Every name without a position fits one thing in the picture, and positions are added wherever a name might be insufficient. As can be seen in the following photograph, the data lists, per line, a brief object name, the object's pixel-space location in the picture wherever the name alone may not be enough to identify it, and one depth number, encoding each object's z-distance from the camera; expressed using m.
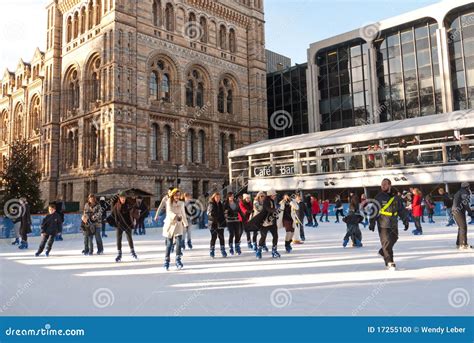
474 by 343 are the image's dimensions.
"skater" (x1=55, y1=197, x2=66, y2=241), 17.08
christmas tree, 25.92
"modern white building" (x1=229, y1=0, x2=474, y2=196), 24.42
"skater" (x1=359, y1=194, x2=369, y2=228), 16.12
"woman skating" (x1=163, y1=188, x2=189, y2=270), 8.23
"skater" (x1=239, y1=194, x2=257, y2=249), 10.48
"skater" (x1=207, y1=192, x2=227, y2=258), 9.80
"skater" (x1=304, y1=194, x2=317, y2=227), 19.92
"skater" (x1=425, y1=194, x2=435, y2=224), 18.69
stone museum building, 30.61
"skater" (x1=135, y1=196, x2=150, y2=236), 16.17
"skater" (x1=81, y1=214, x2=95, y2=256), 11.37
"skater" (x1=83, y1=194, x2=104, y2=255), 11.41
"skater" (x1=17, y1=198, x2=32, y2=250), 13.42
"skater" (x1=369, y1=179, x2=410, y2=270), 7.28
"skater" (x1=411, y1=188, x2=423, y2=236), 13.55
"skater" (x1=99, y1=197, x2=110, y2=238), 17.84
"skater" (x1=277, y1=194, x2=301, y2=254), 10.42
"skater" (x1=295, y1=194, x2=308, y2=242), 12.96
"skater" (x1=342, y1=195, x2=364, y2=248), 10.77
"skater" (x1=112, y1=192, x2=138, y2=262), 9.32
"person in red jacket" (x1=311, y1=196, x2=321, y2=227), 19.49
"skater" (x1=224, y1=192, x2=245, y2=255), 10.29
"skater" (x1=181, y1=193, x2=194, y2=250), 11.96
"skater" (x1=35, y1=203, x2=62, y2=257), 11.32
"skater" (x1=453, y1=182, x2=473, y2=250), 9.38
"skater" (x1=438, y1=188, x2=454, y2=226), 15.80
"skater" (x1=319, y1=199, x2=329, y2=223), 23.46
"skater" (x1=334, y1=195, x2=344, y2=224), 21.56
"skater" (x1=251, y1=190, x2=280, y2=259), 9.32
